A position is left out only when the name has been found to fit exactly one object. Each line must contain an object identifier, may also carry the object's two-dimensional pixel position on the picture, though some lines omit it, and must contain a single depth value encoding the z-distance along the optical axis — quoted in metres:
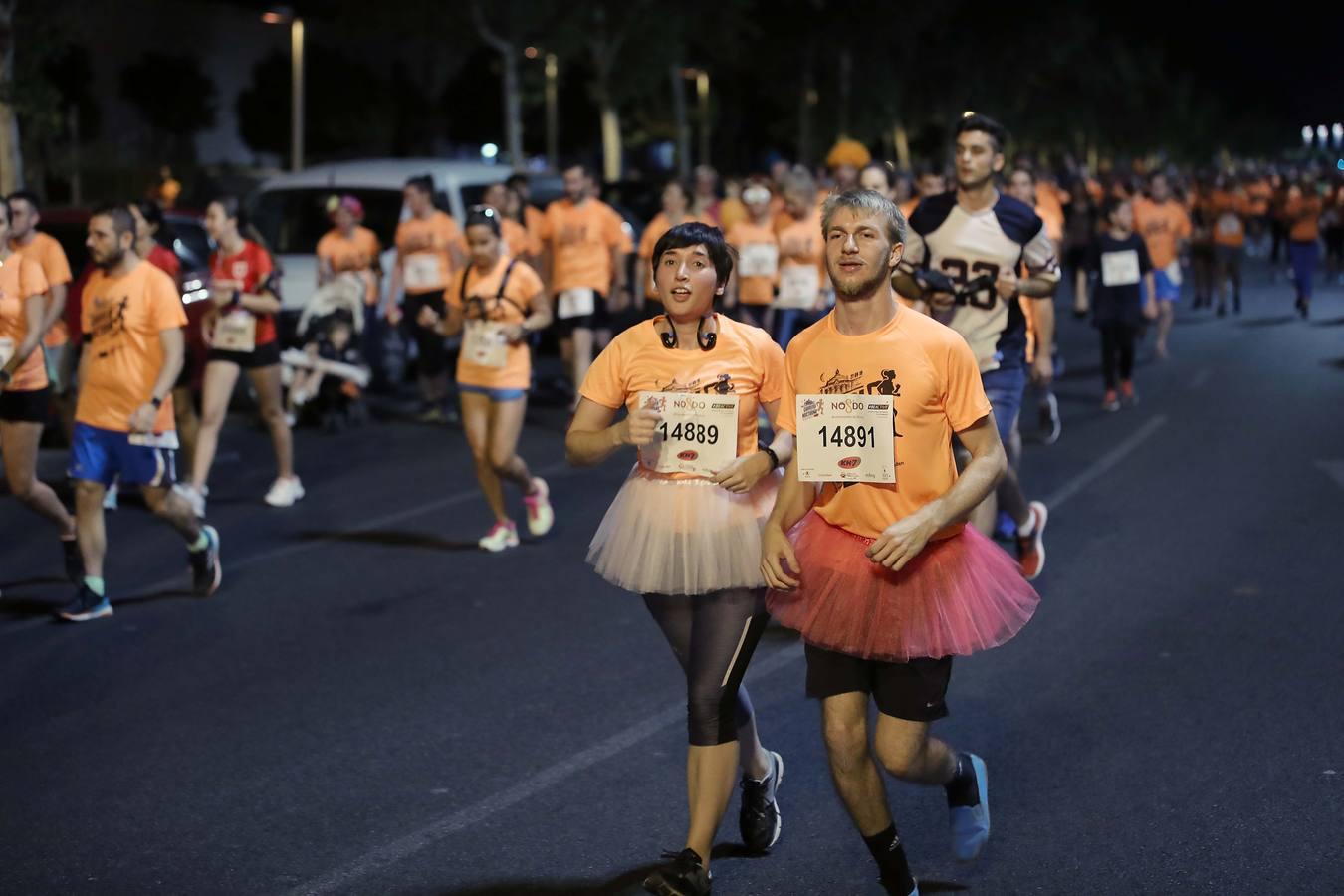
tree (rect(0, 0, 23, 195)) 20.03
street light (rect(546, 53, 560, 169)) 59.88
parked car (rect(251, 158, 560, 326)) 18.66
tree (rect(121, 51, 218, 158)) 57.66
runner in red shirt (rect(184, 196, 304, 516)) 11.48
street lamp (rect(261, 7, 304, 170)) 44.06
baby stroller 15.39
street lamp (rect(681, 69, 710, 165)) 70.49
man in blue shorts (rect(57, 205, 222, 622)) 8.59
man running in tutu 4.68
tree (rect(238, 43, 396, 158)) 61.72
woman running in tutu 5.13
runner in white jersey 8.19
